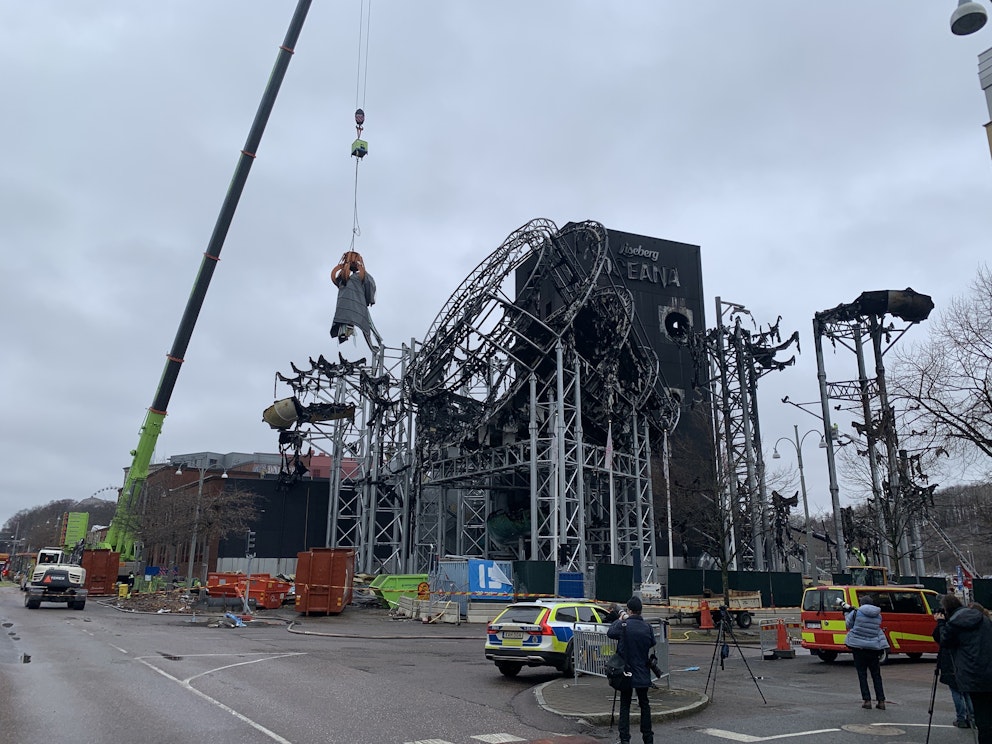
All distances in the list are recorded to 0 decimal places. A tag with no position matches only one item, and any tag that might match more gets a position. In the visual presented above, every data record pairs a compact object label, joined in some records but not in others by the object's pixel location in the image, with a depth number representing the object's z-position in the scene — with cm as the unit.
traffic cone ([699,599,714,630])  2703
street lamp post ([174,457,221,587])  4396
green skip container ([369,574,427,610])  3484
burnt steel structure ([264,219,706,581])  3516
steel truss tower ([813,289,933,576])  2878
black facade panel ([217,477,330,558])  5228
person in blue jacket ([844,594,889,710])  1090
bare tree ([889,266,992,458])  1608
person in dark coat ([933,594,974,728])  820
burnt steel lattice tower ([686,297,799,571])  3847
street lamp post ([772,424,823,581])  3672
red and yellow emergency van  1670
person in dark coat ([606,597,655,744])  840
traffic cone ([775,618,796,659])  1844
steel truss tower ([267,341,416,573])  4512
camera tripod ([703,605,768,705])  1471
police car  1388
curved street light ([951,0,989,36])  1008
